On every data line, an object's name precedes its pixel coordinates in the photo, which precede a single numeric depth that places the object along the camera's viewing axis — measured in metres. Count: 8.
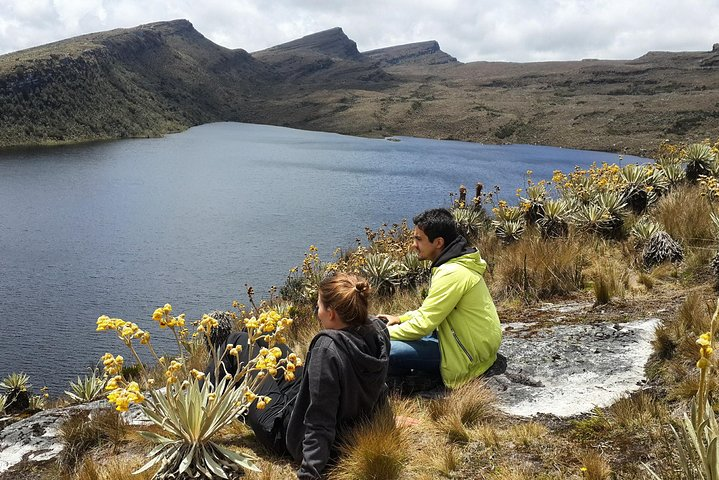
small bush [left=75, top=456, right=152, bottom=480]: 2.88
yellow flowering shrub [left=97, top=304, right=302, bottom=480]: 2.79
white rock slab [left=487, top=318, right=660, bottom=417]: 3.52
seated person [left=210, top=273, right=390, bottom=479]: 2.80
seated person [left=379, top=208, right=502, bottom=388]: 3.66
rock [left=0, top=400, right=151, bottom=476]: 3.46
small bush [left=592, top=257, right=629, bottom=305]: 5.54
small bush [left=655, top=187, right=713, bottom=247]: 7.15
